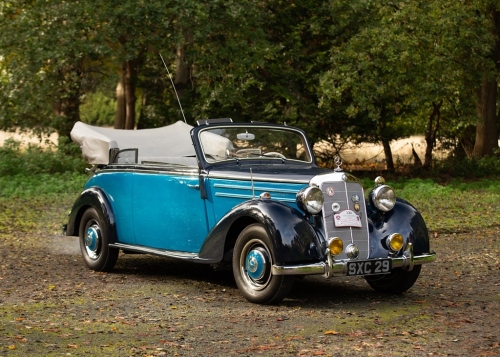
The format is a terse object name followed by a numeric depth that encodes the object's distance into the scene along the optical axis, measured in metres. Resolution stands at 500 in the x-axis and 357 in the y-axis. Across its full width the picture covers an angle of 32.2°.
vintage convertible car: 7.37
